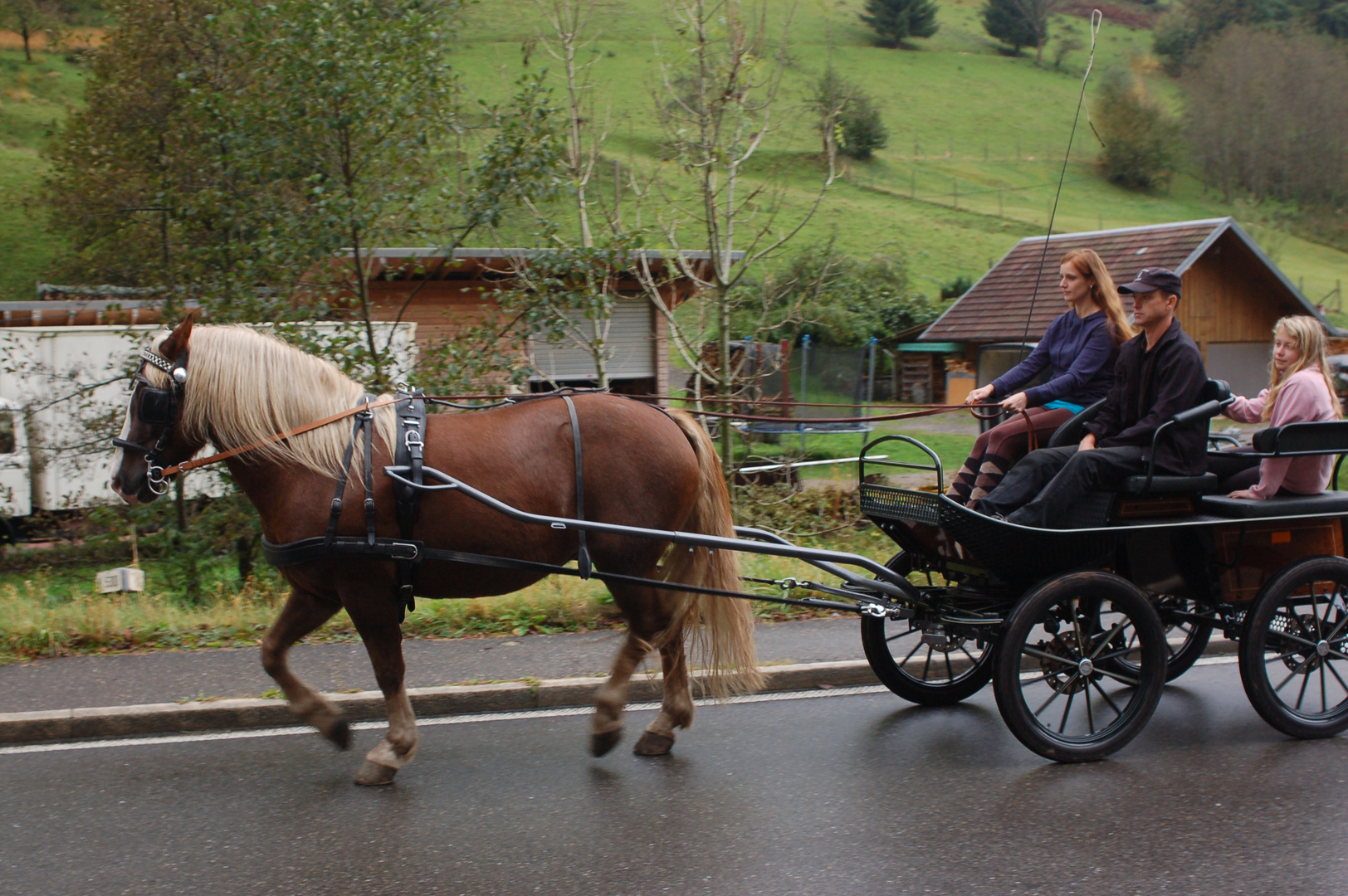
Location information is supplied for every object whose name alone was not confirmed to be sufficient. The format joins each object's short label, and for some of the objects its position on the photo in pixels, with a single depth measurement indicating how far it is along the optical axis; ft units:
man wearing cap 14.20
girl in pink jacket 15.17
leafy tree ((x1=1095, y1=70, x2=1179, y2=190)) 167.94
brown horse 13.50
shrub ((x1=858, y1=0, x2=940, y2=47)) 242.37
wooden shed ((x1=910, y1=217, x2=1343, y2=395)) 69.82
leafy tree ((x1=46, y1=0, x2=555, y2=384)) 23.90
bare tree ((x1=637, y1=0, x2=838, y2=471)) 26.94
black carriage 13.99
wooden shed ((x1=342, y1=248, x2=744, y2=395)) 26.86
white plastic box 26.23
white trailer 28.22
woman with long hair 16.34
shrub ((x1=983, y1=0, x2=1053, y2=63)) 221.05
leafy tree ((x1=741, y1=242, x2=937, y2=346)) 95.30
